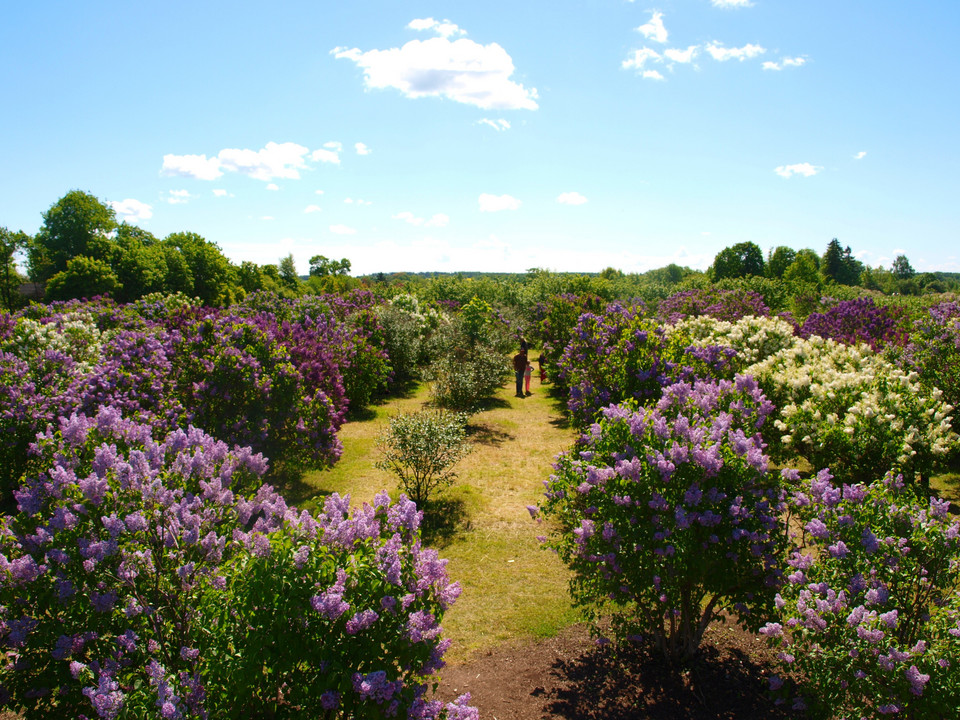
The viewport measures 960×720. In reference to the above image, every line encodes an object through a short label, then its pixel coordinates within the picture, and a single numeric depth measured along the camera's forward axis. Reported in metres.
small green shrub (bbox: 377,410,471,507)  9.26
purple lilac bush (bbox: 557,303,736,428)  8.74
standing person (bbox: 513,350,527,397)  19.81
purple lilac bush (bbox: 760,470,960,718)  3.00
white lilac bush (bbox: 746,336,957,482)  6.50
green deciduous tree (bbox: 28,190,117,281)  44.41
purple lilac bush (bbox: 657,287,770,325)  22.36
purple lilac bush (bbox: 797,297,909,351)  16.52
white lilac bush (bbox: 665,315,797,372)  12.38
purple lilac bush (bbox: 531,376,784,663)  4.39
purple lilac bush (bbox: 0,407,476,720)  2.75
